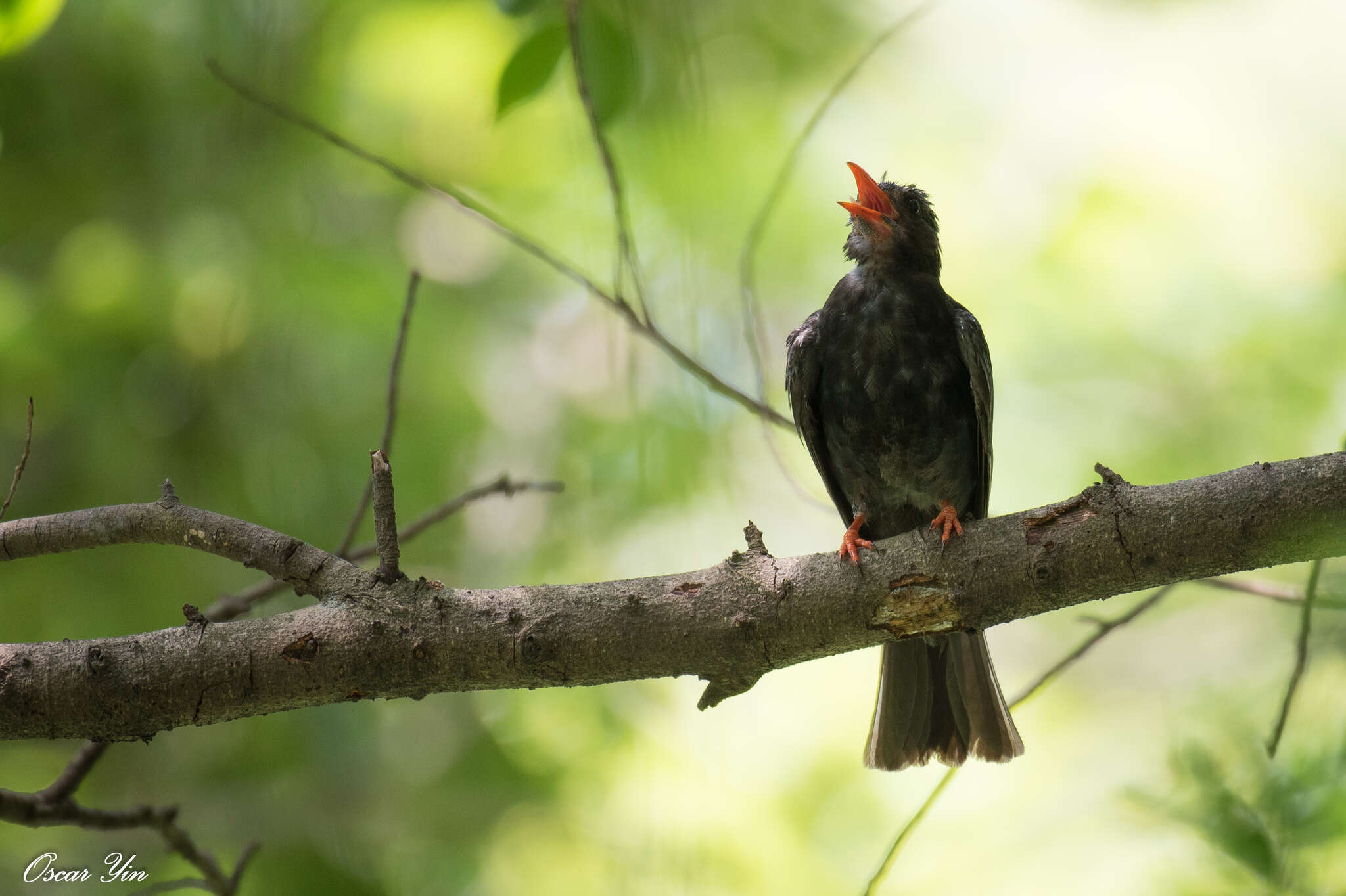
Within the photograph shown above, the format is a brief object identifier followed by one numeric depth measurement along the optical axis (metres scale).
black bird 6.40
